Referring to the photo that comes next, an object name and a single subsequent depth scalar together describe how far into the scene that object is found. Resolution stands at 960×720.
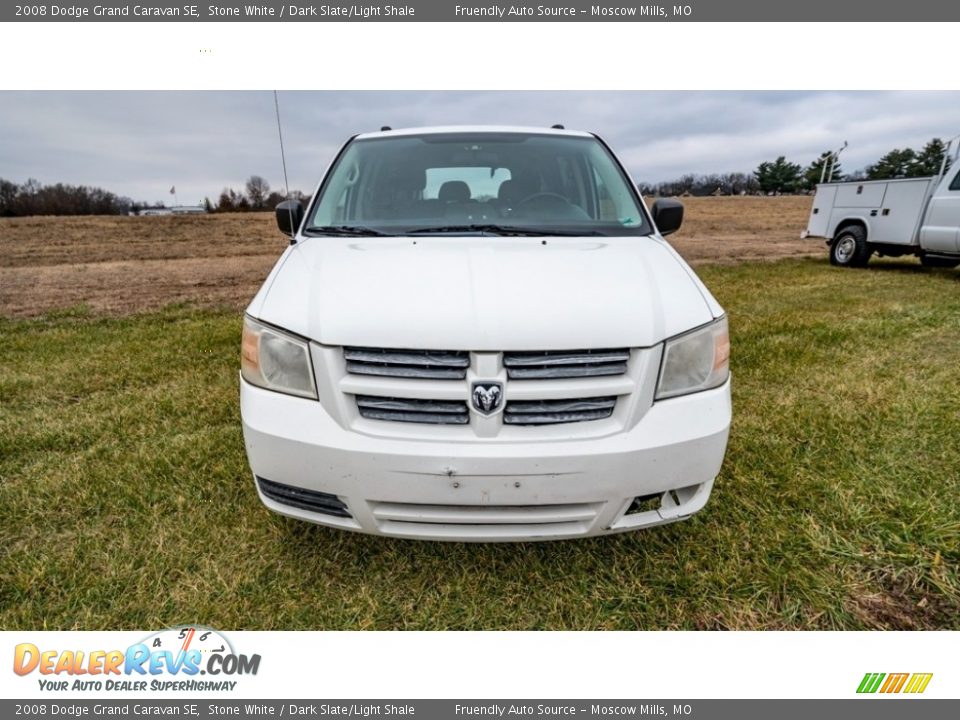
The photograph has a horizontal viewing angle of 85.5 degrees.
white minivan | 1.63
